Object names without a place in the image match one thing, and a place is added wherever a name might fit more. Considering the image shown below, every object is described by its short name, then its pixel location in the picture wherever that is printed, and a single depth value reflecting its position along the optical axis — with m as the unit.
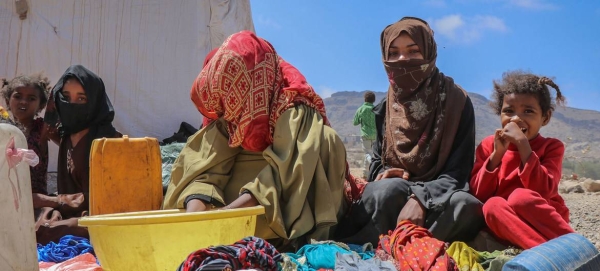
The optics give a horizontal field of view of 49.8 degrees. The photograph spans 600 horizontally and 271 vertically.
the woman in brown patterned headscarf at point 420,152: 2.61
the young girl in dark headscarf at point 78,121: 3.57
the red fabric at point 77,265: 2.41
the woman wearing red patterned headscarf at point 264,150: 2.63
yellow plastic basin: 2.04
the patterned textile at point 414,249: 2.16
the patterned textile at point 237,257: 1.68
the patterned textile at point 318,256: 2.24
